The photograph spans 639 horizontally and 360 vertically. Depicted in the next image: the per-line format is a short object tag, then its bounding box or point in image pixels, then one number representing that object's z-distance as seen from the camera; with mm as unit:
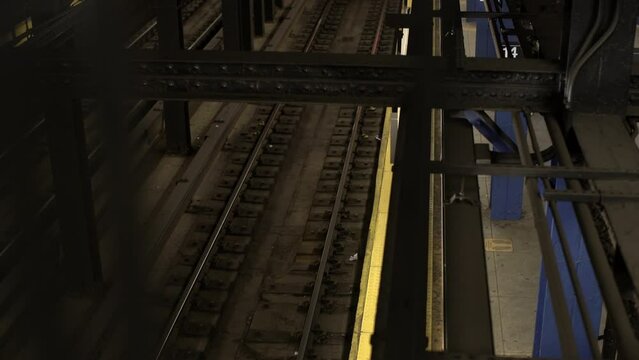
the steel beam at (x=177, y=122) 10745
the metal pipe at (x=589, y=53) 4953
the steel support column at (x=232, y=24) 12231
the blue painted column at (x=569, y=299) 7891
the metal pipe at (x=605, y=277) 2879
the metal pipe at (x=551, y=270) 2525
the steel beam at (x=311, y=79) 6008
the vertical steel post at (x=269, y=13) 17688
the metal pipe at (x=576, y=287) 2672
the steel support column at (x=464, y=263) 3697
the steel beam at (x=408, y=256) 2332
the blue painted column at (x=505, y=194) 15279
